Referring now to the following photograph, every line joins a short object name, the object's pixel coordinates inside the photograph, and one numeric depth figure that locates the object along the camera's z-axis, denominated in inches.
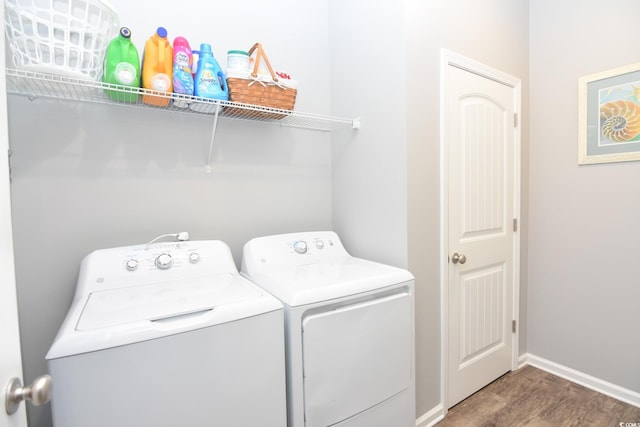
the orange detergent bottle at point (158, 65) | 50.9
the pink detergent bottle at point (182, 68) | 53.3
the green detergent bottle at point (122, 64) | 47.8
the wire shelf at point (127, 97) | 44.9
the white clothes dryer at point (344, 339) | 45.5
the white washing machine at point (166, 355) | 32.4
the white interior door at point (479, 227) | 69.9
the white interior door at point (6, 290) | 22.2
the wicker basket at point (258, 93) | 58.2
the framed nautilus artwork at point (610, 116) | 70.2
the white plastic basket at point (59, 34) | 40.5
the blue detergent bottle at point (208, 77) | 55.2
